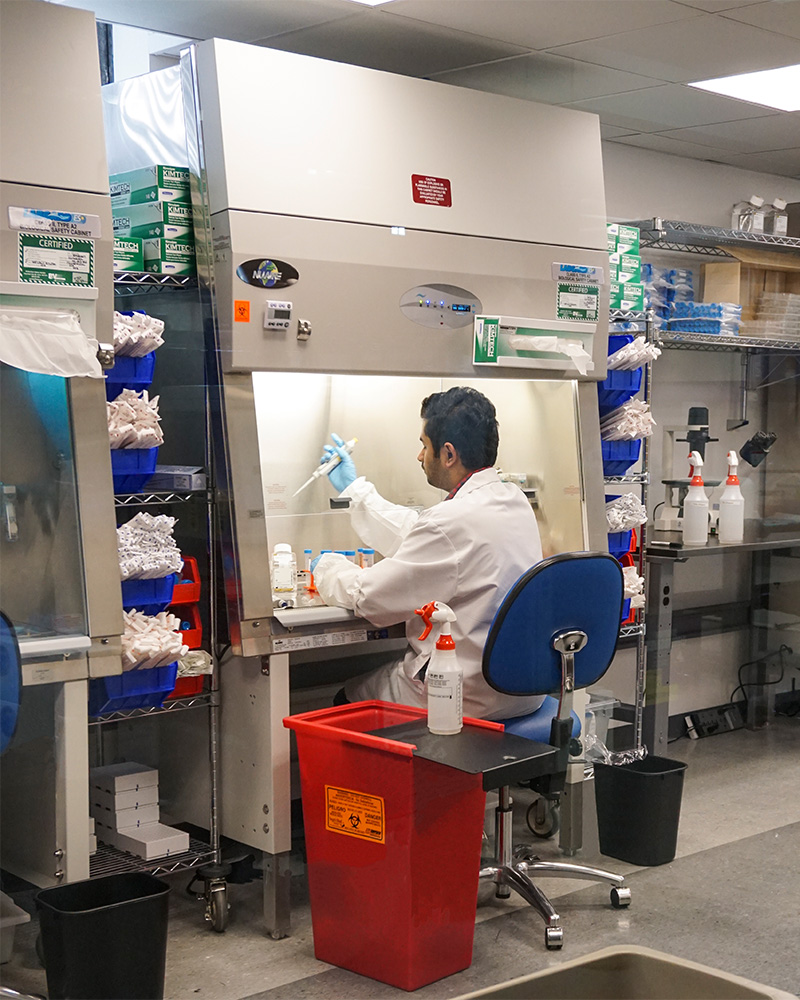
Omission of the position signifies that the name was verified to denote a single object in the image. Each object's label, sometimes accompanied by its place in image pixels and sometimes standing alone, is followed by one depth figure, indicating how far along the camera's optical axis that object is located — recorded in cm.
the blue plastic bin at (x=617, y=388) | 370
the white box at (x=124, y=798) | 291
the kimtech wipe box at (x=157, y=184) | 283
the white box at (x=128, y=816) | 291
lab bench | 404
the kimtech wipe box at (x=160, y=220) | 282
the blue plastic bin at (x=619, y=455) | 378
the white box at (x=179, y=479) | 283
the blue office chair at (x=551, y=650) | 275
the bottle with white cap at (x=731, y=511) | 407
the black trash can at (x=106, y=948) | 226
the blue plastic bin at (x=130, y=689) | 266
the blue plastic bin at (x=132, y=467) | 267
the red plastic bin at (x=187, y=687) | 288
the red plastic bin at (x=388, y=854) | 254
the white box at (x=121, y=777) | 291
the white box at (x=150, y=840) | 282
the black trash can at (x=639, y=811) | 329
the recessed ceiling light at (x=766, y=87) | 251
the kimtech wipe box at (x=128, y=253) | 284
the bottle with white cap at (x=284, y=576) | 298
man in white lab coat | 287
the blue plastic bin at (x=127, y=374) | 266
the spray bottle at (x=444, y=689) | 263
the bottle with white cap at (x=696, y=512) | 421
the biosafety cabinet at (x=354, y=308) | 277
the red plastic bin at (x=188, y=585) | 284
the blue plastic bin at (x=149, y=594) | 268
